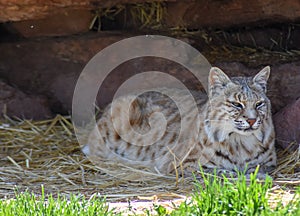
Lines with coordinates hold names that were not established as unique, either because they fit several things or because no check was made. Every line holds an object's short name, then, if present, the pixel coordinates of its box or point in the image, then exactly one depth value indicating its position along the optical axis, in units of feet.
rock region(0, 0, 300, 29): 42.52
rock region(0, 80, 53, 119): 49.37
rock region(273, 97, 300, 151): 40.34
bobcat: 37.52
